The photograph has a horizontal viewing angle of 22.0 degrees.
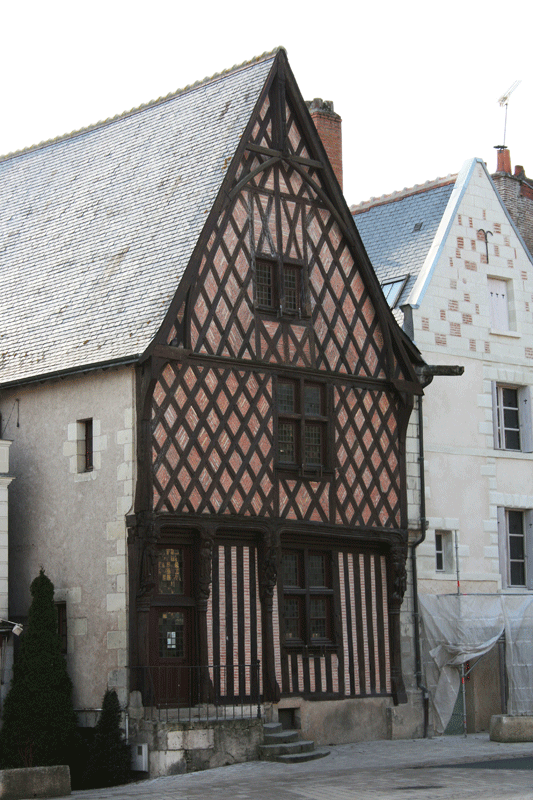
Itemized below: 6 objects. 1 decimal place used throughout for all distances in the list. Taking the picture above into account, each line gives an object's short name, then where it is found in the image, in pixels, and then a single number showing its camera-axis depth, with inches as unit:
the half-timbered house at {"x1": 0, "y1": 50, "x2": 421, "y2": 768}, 850.1
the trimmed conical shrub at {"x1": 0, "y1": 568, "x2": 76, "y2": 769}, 831.7
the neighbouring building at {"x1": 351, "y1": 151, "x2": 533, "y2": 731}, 1016.2
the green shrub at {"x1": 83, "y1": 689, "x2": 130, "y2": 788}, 802.8
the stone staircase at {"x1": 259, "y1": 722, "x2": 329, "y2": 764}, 826.8
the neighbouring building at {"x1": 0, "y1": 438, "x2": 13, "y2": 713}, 878.0
